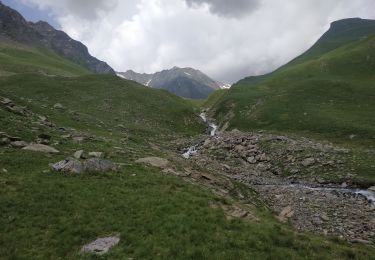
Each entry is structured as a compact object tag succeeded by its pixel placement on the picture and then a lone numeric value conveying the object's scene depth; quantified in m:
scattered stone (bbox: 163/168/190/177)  33.81
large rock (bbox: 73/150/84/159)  31.92
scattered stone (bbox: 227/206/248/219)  24.38
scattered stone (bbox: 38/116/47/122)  47.03
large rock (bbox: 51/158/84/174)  28.39
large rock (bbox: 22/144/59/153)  32.52
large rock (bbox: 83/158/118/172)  29.39
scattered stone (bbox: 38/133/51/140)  36.89
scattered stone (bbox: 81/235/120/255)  18.42
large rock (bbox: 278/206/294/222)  27.86
